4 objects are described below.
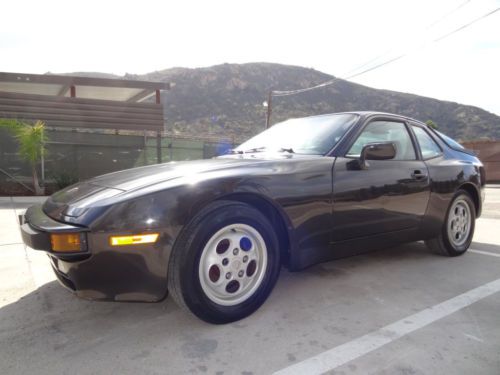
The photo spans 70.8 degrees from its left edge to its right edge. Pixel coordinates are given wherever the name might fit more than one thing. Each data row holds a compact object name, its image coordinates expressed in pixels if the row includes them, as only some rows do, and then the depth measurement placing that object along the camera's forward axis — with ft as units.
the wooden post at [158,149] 43.75
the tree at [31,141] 31.63
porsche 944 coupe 6.09
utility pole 70.67
